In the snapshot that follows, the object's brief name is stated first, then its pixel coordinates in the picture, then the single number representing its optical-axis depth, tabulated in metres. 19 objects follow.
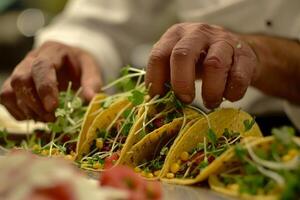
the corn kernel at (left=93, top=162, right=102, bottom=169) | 0.97
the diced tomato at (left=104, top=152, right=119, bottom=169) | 0.96
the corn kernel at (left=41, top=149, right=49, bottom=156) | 1.03
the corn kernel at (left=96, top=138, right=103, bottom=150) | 1.01
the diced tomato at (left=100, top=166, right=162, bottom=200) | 0.80
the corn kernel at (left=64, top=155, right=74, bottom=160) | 1.01
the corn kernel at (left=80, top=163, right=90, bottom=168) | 0.98
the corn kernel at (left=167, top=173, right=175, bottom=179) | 0.93
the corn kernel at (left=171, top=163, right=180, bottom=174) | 0.94
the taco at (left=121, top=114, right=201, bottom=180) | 0.96
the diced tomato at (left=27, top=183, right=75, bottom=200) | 0.76
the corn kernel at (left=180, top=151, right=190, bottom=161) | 0.95
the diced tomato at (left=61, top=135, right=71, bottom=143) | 1.08
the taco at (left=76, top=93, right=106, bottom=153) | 1.03
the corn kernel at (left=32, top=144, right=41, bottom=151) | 1.06
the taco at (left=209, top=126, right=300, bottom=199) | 0.83
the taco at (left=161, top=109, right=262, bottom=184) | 0.93
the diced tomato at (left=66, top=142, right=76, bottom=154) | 1.05
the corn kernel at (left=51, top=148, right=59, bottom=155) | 1.03
